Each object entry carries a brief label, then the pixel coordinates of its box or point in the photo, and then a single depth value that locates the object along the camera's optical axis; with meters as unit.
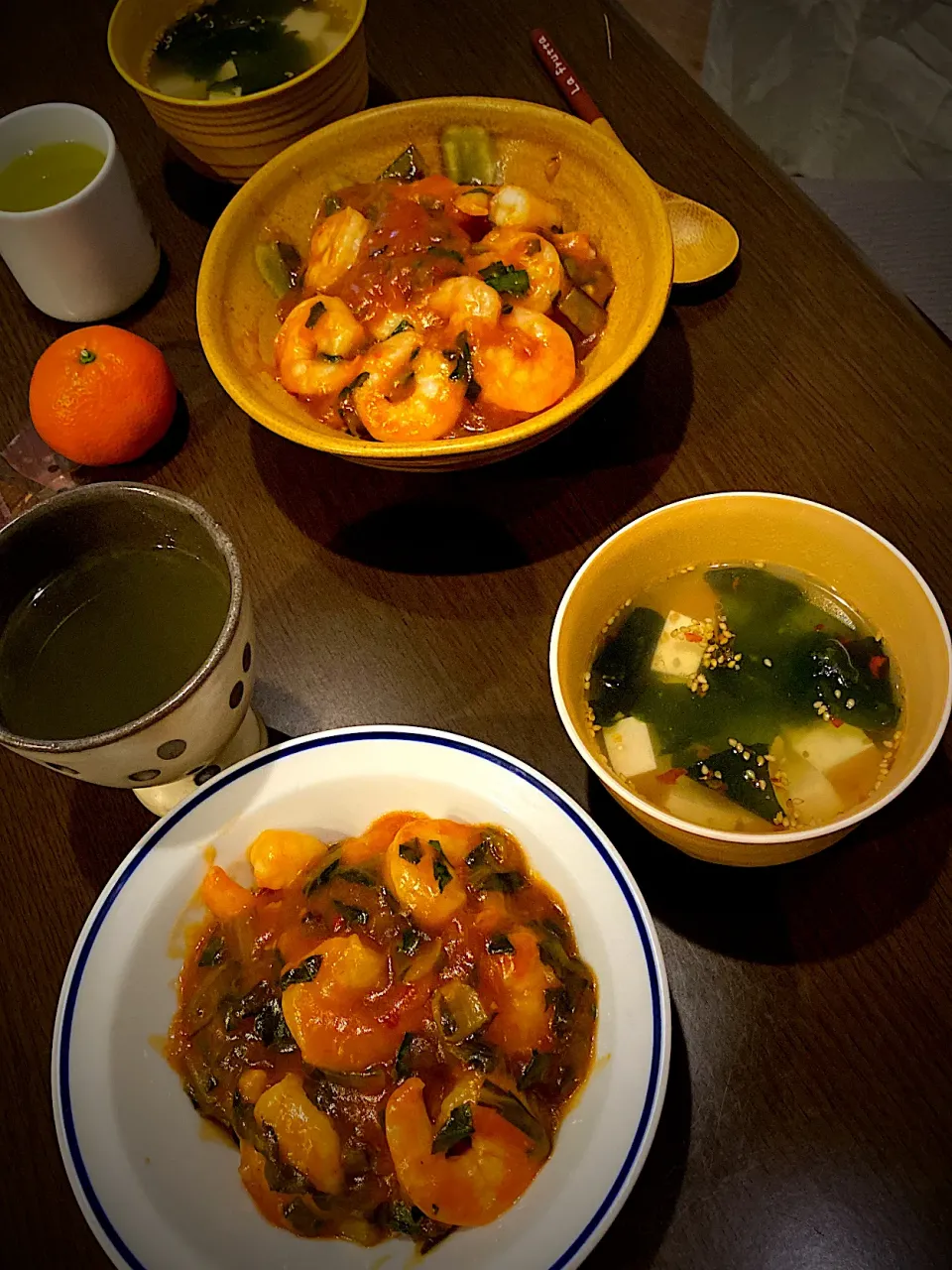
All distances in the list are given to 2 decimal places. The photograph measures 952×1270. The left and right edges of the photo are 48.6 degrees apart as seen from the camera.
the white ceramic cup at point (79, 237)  0.50
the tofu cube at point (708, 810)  0.38
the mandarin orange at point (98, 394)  0.48
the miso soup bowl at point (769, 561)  0.35
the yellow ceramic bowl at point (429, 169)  0.43
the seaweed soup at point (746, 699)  0.39
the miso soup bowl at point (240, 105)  0.53
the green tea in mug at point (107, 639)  0.38
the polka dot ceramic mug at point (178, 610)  0.35
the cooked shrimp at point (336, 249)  0.50
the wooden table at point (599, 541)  0.36
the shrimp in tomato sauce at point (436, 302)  0.45
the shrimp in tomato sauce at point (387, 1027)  0.33
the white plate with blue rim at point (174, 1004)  0.32
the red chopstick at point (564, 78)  0.59
